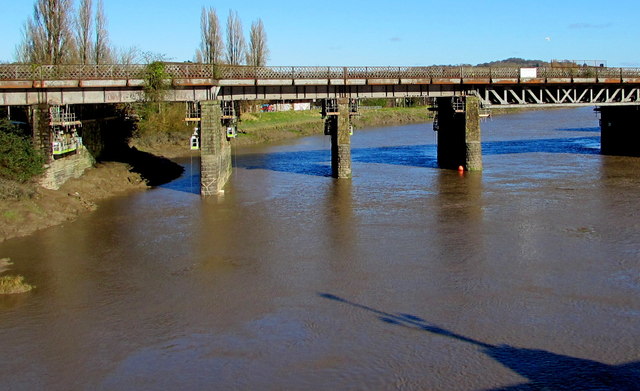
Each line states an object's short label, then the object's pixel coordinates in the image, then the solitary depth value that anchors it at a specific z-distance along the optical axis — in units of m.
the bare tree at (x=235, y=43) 85.88
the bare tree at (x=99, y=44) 61.06
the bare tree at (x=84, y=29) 59.00
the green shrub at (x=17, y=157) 31.89
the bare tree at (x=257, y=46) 90.00
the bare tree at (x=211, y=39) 80.06
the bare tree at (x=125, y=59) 68.31
